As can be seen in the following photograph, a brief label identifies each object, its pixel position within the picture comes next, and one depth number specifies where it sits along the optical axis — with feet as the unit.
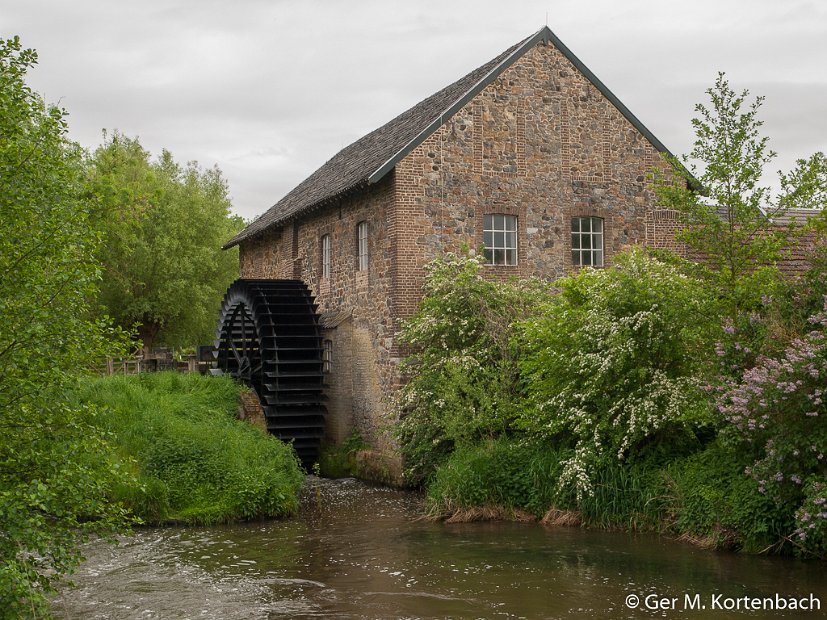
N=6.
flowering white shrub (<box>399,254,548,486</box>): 51.60
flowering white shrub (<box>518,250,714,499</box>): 42.65
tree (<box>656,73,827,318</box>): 43.11
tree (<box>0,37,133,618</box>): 23.71
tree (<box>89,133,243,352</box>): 107.96
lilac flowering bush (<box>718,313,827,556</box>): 33.65
